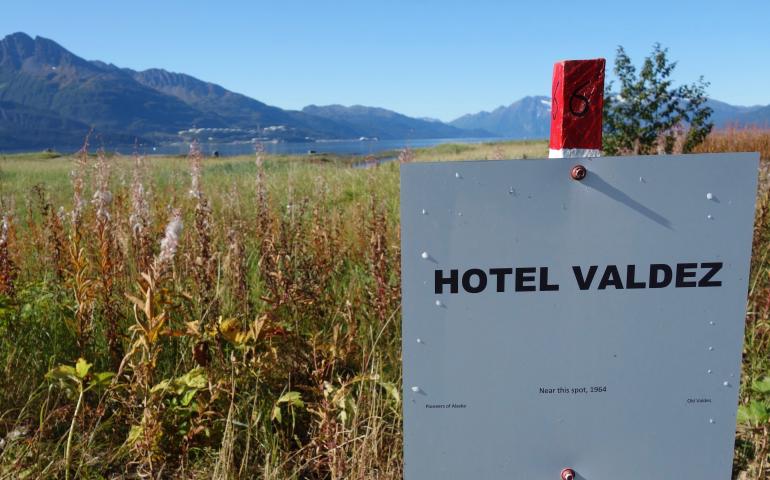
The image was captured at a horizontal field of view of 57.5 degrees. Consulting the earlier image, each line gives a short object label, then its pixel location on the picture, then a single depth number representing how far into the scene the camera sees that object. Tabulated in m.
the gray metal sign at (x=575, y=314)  0.56
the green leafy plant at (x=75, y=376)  0.76
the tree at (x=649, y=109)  8.38
